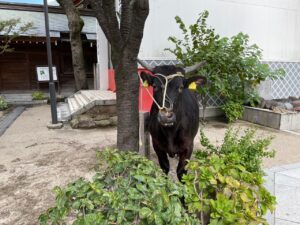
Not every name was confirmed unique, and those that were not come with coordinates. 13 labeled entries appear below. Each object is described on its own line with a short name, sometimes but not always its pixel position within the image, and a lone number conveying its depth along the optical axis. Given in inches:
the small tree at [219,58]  255.0
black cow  107.9
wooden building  515.8
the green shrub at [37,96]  483.5
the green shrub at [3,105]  395.5
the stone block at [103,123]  278.1
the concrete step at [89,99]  277.9
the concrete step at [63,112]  304.4
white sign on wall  399.9
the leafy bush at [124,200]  54.1
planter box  263.6
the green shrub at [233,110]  293.9
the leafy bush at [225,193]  66.2
